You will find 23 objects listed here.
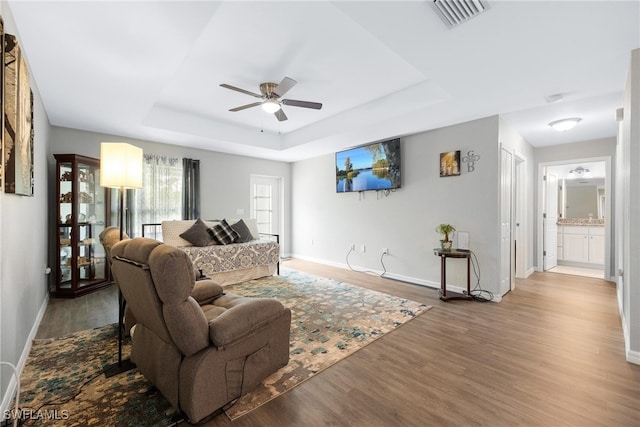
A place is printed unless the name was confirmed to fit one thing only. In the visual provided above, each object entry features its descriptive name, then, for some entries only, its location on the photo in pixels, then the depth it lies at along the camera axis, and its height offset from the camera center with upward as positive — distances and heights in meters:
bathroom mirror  6.45 +0.32
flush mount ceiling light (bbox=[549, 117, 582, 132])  3.63 +1.17
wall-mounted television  4.63 +0.80
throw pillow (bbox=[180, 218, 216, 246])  4.31 -0.38
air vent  1.67 +1.25
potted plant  3.78 -0.31
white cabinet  5.53 -0.68
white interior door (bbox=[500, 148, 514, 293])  3.72 -0.12
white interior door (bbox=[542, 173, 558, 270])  5.32 -0.22
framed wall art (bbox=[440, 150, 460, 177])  3.95 +0.70
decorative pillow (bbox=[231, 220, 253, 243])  4.77 -0.36
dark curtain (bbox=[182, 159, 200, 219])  5.14 +0.42
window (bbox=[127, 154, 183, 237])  4.63 +0.30
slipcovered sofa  4.04 -0.59
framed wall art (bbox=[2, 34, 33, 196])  1.58 +0.59
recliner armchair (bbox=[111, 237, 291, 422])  1.44 -0.73
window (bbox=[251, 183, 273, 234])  6.53 +0.11
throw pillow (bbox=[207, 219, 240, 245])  4.50 -0.37
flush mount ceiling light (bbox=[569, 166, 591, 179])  6.40 +0.90
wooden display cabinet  3.74 -0.17
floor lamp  2.20 +0.36
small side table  3.61 -0.78
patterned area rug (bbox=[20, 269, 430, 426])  1.62 -1.17
